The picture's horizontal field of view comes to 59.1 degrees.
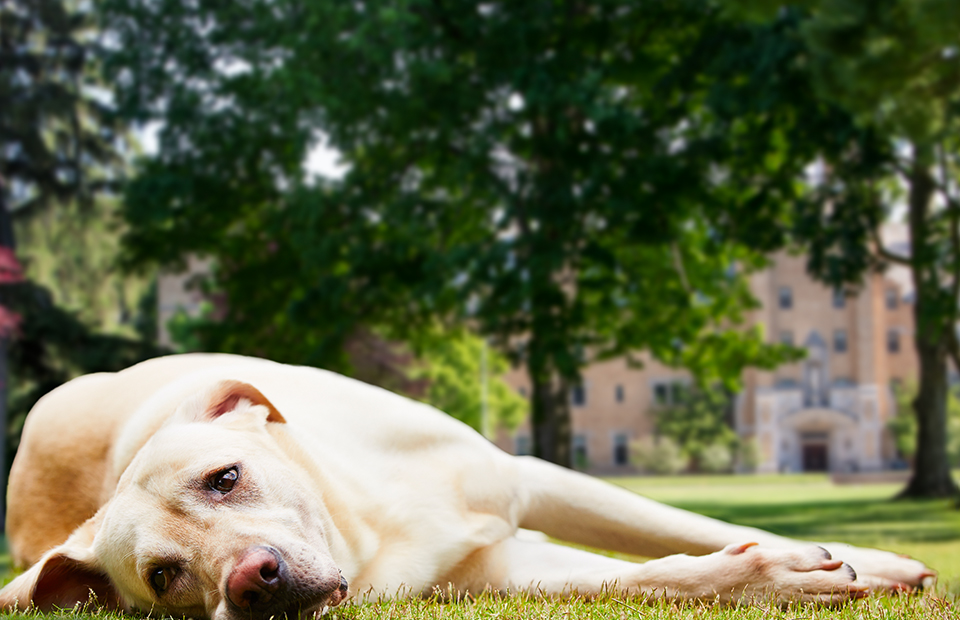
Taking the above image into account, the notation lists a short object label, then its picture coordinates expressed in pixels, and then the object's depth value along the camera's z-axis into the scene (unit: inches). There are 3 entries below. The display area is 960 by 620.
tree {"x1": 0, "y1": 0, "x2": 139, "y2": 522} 701.9
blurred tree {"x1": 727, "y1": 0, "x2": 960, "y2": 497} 326.3
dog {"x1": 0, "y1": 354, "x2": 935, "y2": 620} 76.0
